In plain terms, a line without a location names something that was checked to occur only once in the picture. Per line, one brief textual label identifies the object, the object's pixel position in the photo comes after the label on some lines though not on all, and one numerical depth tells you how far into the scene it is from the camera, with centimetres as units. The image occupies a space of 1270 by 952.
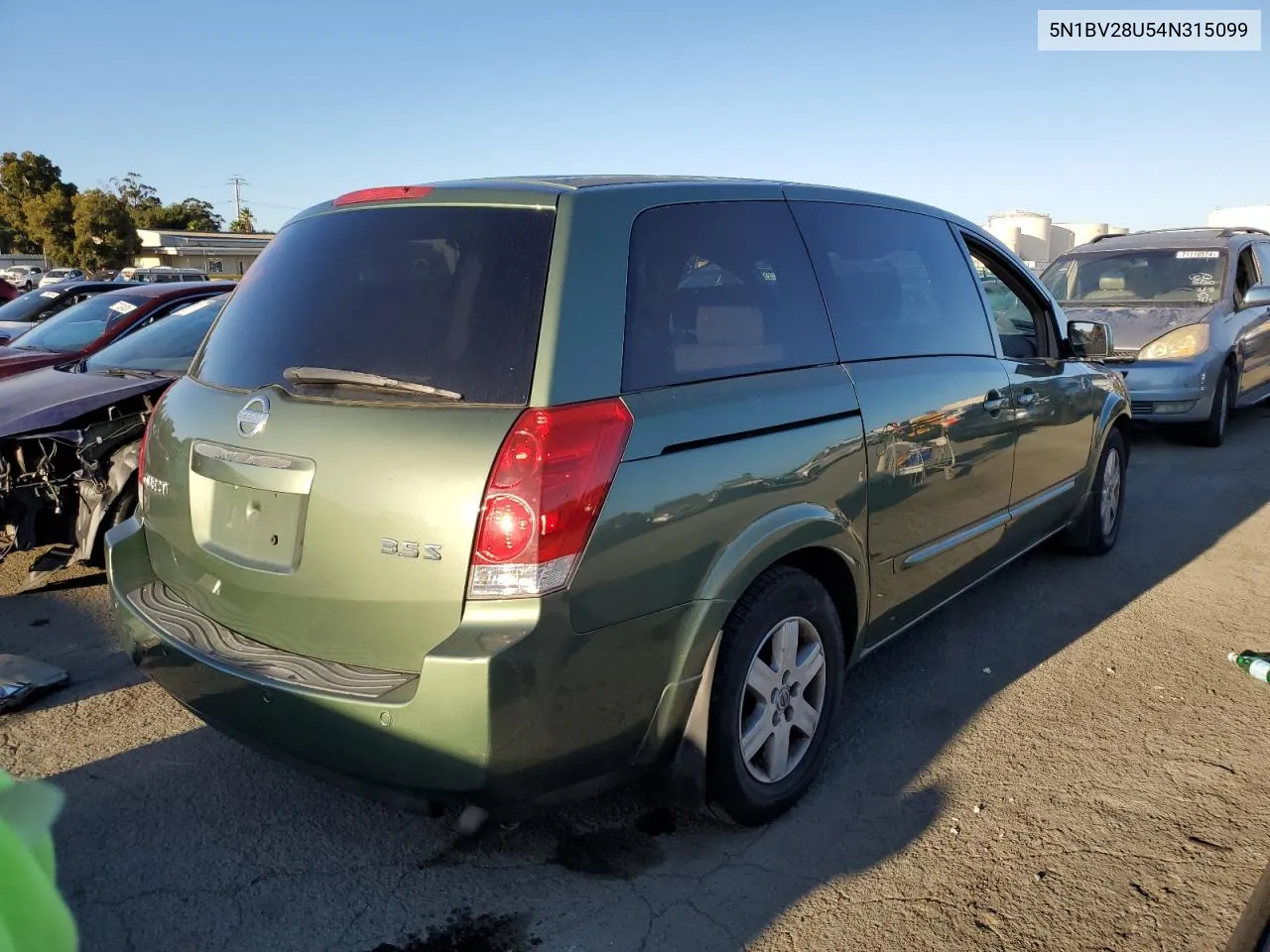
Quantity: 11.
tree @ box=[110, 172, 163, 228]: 6606
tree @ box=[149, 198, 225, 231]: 6889
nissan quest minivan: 225
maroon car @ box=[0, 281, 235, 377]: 748
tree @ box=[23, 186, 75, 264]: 5097
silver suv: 855
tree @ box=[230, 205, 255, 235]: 9469
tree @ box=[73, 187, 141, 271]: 5128
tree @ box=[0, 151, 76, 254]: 5184
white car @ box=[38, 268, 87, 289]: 3732
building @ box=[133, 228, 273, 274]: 5684
